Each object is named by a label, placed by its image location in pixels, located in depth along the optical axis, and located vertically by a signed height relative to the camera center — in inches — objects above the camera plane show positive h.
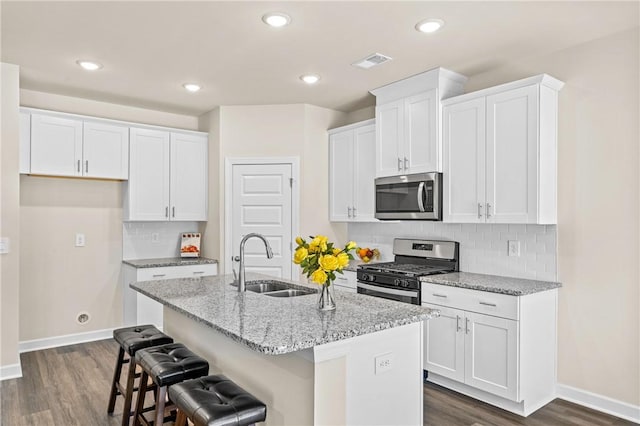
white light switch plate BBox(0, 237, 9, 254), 141.6 -10.0
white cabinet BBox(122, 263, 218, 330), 179.2 -32.6
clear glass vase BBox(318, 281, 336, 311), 88.4 -17.1
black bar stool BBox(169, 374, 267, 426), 68.9 -31.4
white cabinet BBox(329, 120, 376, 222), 178.7 +18.5
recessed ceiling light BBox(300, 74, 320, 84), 155.8 +50.1
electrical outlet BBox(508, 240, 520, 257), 138.1 -10.3
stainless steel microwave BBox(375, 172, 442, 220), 145.9 +6.6
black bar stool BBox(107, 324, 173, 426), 107.4 -32.6
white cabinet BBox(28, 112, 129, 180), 163.8 +26.8
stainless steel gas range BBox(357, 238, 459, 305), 142.8 -19.0
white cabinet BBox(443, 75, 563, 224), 123.2 +19.0
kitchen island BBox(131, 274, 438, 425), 72.9 -26.3
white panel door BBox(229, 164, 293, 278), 191.8 +1.0
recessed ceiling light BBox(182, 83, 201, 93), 164.6 +49.7
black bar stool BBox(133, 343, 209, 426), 87.3 -31.6
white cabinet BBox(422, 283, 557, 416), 117.3 -37.2
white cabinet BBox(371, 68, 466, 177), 146.3 +33.6
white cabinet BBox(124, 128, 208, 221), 187.9 +17.2
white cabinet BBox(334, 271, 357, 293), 167.1 -26.2
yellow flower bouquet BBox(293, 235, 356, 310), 82.1 -8.4
